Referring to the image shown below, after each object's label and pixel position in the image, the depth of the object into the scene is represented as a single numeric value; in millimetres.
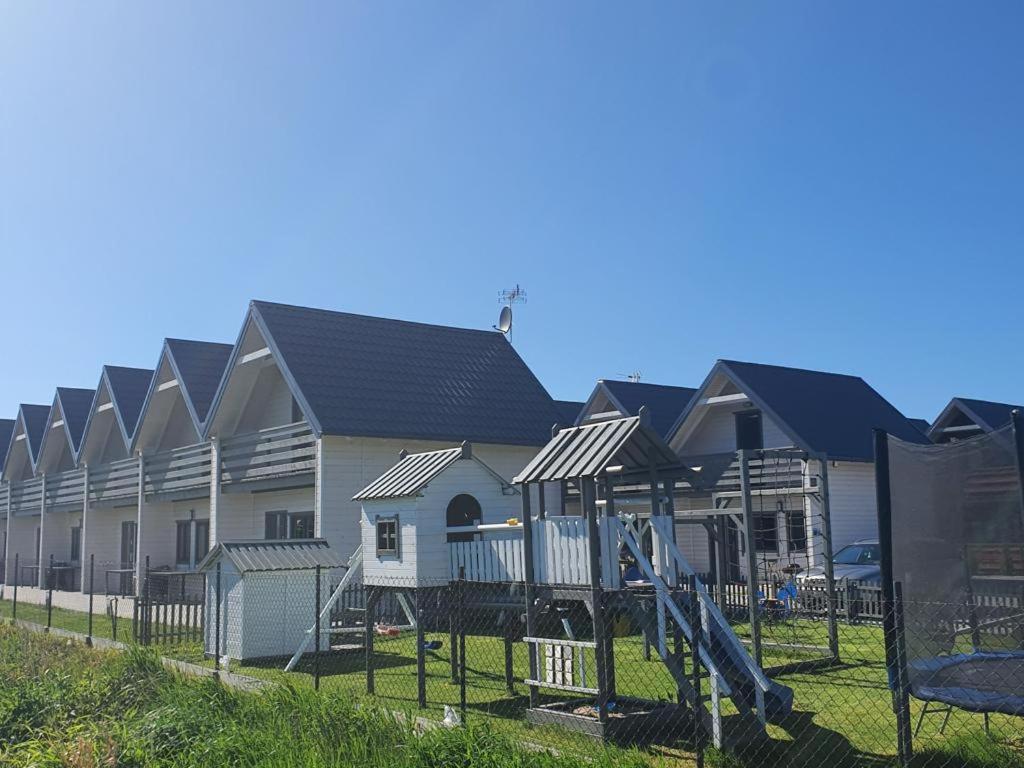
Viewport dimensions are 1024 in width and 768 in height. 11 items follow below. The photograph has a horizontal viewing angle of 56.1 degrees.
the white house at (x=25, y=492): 37062
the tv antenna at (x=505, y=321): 30188
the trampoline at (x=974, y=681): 6527
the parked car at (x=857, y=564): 20469
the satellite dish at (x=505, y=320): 30250
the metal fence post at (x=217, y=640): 13634
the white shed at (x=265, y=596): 14664
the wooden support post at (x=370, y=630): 10578
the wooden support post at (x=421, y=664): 10305
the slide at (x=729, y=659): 8461
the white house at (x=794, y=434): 23688
